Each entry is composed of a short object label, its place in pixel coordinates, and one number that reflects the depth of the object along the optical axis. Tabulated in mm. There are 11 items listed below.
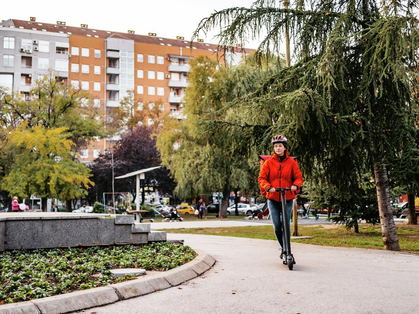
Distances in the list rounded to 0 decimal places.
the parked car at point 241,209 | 59312
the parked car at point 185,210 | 57281
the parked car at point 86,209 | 56469
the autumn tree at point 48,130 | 36469
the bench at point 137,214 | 27203
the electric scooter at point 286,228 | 7234
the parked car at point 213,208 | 58219
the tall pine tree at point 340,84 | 9445
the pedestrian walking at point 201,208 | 43347
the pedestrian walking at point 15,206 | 26491
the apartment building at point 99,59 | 74812
